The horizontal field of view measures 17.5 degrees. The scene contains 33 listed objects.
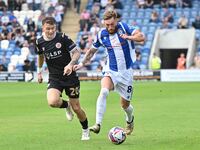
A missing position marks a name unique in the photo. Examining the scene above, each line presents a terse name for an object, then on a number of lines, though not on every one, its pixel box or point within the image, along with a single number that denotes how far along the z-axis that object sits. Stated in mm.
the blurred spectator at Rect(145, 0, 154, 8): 44138
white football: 11562
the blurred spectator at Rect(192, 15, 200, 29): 41000
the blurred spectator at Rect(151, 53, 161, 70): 37812
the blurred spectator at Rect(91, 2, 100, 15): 44575
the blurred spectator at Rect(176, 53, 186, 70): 37312
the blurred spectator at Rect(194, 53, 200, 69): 37344
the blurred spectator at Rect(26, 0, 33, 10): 46875
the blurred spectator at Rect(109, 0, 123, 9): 44938
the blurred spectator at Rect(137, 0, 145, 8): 44375
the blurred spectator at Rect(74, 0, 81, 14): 46644
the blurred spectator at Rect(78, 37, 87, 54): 40750
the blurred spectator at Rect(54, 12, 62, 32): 44581
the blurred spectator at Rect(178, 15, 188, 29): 40812
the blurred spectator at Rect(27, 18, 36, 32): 43922
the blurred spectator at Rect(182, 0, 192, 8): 43681
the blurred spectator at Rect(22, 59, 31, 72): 39156
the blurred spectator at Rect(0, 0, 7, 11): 47062
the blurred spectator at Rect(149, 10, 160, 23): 42531
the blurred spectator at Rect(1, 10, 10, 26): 45094
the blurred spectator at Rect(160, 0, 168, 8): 43812
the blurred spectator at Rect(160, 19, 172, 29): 41344
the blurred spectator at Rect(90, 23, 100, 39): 41812
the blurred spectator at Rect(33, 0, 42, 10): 47000
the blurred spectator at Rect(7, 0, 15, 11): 47312
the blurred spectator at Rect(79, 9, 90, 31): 43688
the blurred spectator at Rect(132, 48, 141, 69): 38375
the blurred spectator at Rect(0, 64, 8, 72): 40066
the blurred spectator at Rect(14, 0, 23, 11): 47188
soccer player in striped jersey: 12246
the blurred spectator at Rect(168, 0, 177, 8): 43812
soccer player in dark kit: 12117
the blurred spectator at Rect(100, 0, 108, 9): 44944
